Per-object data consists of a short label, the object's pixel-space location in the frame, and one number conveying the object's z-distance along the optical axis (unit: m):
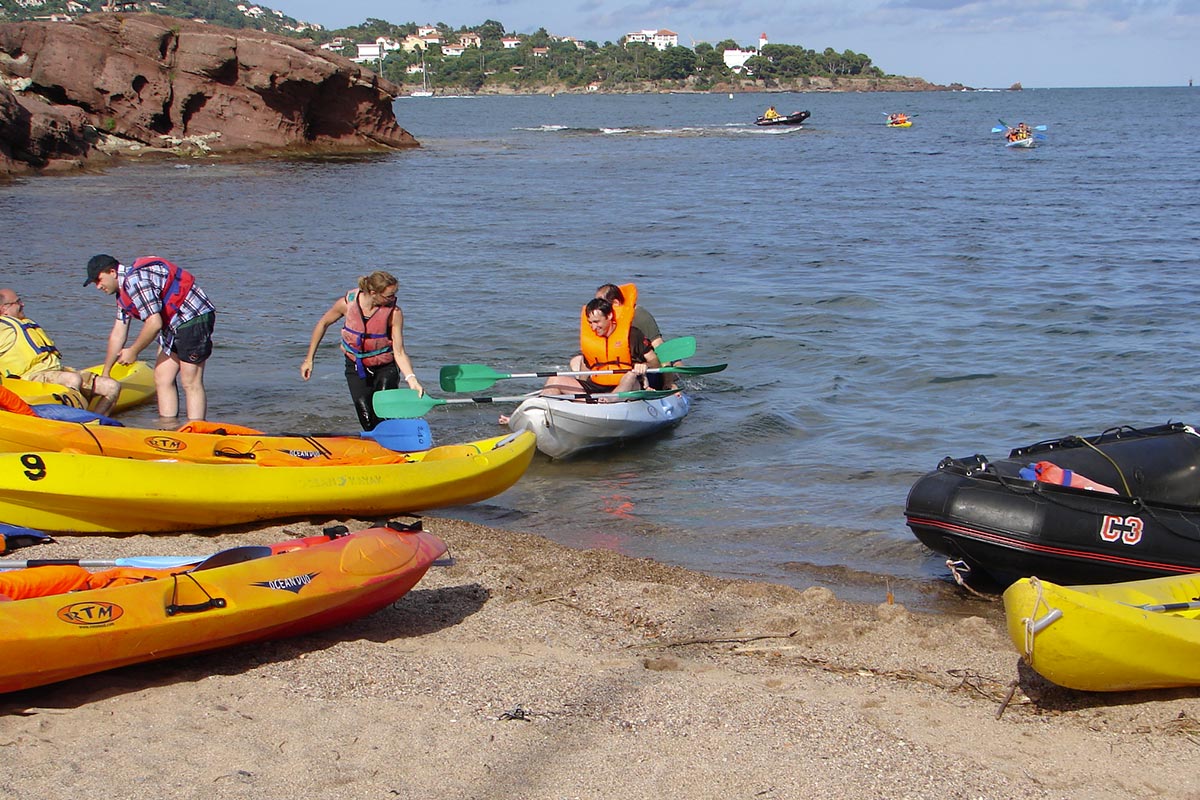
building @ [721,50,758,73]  165.50
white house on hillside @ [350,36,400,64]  182.05
